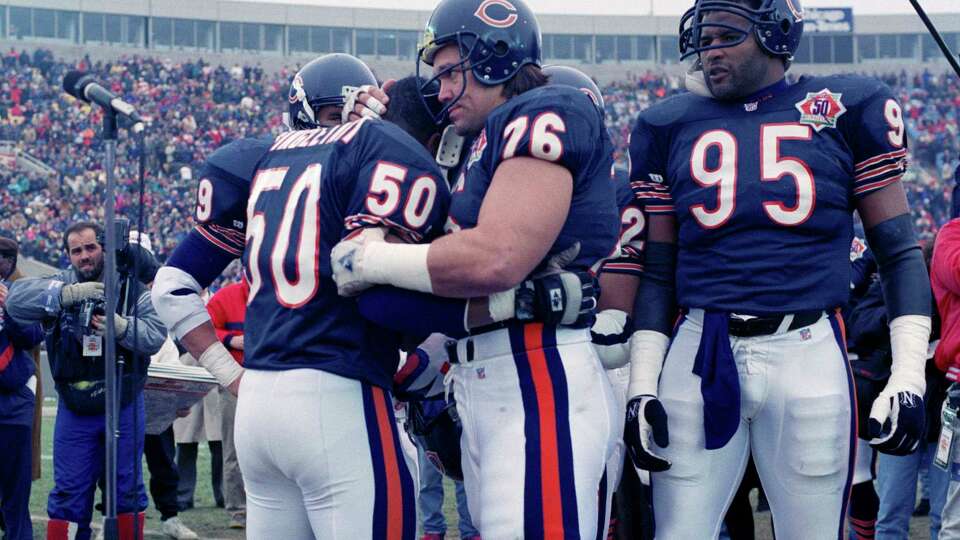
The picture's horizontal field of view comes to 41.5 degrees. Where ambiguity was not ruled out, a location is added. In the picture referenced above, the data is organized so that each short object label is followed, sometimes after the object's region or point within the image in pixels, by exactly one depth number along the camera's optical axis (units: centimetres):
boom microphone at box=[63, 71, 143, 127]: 553
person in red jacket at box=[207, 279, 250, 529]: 701
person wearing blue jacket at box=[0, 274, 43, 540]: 691
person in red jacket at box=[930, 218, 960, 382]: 506
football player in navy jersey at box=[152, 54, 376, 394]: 368
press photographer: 676
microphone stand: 536
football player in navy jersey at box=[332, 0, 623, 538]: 299
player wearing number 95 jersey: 347
